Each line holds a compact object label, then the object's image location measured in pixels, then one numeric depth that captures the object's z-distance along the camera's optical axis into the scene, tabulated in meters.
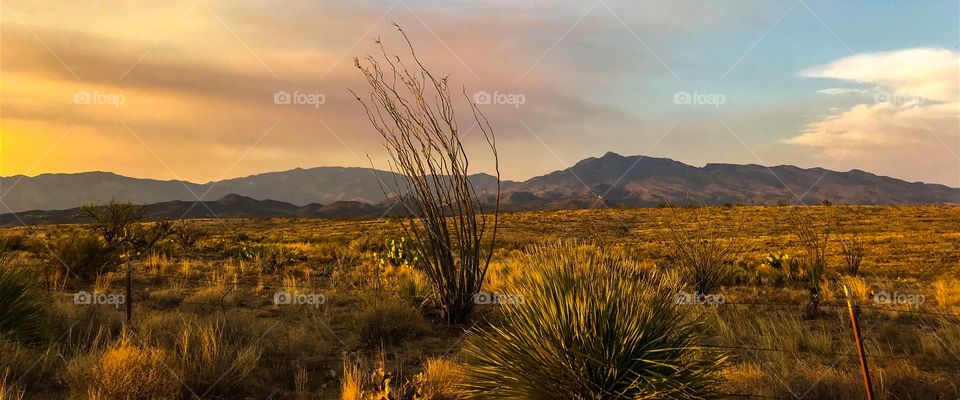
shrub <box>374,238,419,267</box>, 14.03
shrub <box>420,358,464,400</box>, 4.45
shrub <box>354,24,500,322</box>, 7.50
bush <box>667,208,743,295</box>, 10.76
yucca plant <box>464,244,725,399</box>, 3.51
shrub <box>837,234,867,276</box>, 13.80
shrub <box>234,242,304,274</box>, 13.64
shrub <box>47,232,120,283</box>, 11.57
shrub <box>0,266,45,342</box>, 5.59
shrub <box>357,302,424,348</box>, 6.78
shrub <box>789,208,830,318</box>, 8.44
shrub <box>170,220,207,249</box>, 19.17
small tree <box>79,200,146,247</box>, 16.19
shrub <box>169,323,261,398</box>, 4.73
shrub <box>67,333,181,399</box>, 4.29
